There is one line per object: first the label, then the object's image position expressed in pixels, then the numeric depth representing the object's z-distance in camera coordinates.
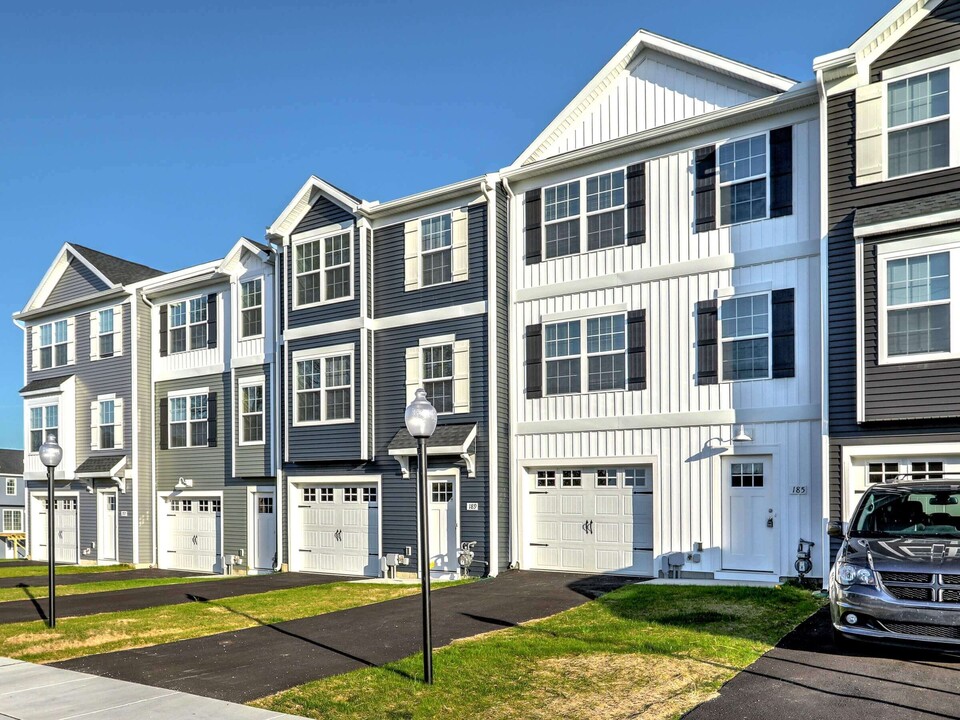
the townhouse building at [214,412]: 22.44
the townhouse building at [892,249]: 12.61
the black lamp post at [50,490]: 12.70
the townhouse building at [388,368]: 17.80
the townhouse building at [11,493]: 65.12
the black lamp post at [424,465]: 8.19
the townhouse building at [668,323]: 14.45
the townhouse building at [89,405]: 25.31
